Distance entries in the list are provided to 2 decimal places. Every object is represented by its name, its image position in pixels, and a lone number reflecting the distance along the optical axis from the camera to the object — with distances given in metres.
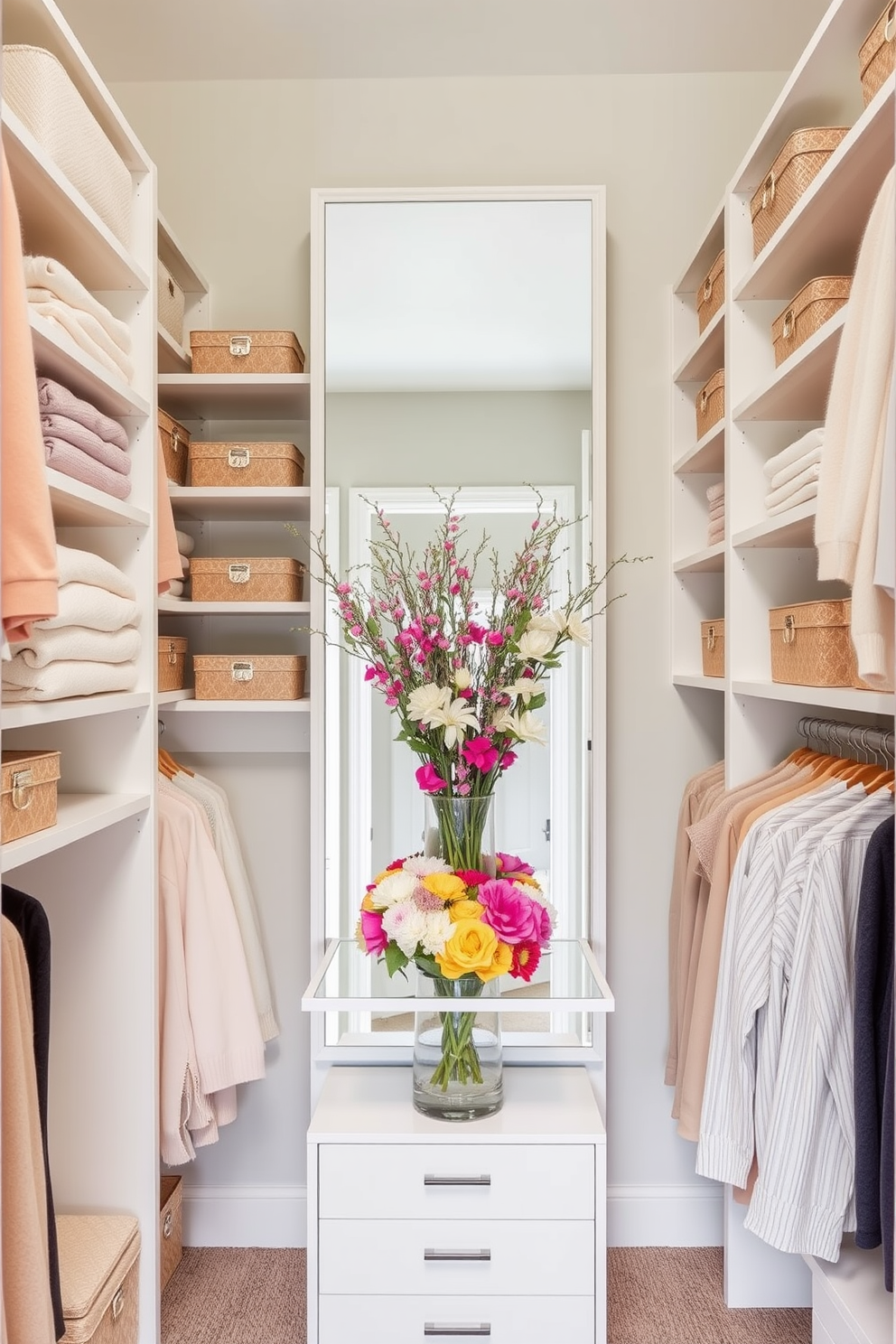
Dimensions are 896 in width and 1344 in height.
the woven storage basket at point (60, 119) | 1.48
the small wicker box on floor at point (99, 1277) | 1.59
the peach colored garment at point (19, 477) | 1.21
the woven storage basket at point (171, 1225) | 2.20
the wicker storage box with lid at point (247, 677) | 2.28
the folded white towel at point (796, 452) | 1.66
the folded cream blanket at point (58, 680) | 1.43
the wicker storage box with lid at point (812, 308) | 1.63
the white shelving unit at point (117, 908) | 1.87
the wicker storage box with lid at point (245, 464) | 2.28
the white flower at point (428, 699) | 1.74
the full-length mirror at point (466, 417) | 2.24
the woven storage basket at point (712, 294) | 2.15
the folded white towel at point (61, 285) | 1.50
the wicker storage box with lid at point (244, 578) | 2.28
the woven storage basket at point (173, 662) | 2.17
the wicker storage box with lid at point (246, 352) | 2.27
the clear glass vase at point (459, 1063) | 1.86
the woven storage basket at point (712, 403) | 2.15
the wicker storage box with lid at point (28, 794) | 1.36
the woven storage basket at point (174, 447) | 2.20
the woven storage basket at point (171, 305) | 2.25
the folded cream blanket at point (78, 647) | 1.44
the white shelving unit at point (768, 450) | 1.51
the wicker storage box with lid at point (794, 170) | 1.67
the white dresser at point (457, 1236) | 1.76
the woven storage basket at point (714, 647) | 2.17
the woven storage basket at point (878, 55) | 1.37
